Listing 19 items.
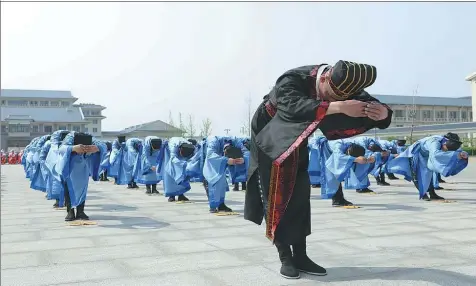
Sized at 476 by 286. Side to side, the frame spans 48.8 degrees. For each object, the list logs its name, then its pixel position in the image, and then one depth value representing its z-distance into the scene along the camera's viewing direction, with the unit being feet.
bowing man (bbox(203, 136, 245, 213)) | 25.60
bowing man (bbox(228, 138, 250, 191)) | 36.01
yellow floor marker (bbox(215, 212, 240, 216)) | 25.15
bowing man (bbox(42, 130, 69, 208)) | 23.06
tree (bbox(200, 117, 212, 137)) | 161.14
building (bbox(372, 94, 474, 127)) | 182.70
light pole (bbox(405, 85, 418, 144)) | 182.38
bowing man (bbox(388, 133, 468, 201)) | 29.78
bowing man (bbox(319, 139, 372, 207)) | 29.27
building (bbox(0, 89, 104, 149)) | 198.39
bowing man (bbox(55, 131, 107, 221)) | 22.35
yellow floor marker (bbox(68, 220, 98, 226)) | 22.23
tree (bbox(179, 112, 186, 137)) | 165.17
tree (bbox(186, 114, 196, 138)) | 162.87
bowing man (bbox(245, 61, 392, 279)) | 10.95
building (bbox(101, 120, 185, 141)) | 201.46
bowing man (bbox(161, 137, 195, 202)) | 30.91
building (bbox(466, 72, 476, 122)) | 145.48
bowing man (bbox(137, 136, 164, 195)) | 38.22
